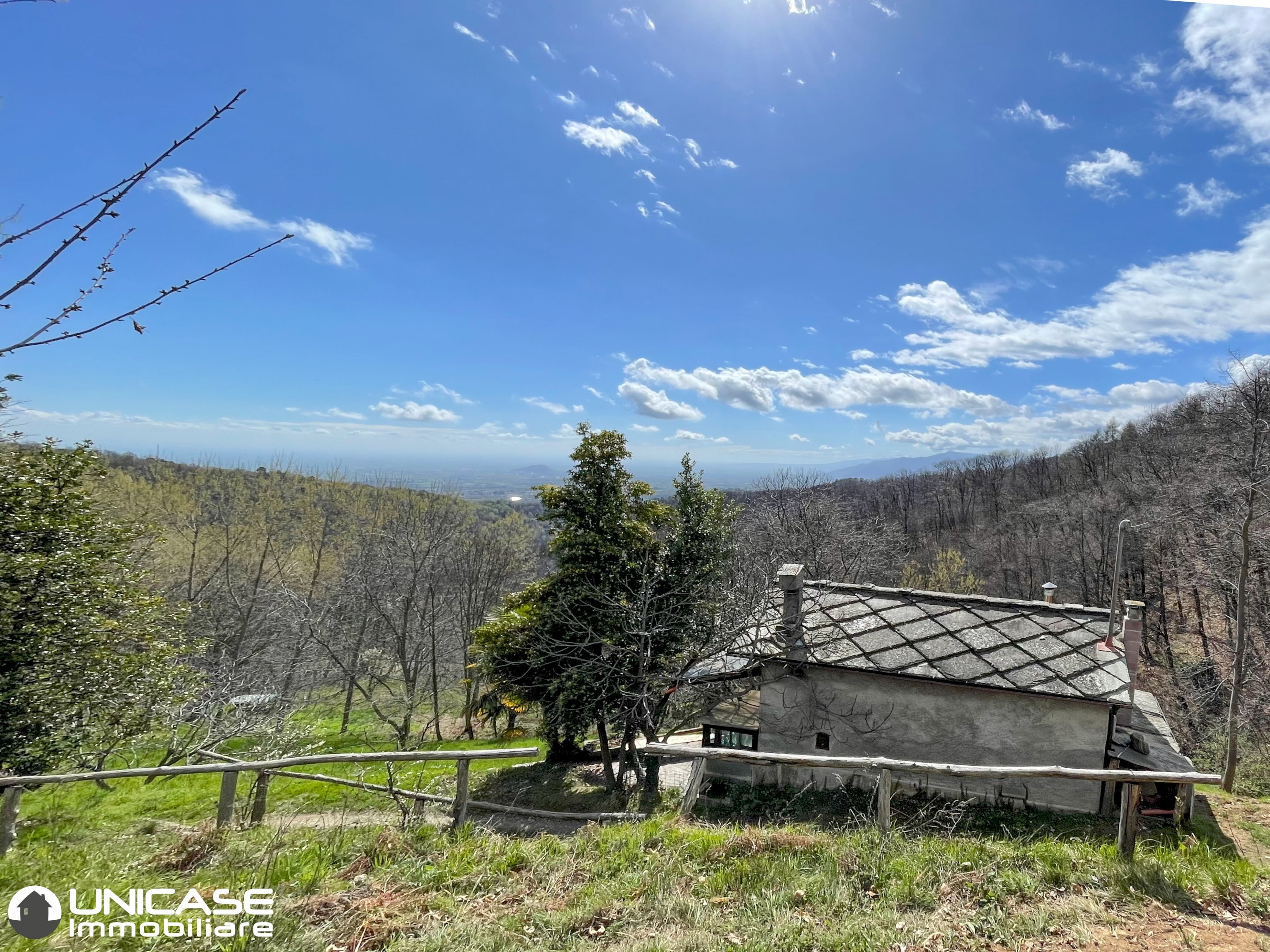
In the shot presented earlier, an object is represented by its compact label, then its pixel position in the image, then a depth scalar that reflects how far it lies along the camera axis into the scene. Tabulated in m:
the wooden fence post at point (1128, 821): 5.01
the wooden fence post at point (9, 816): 6.51
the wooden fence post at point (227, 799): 7.06
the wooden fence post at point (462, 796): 6.31
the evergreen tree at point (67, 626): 10.38
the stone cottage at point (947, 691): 9.81
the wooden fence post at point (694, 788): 7.30
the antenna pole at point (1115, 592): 9.74
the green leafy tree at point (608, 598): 12.90
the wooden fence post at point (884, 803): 5.60
